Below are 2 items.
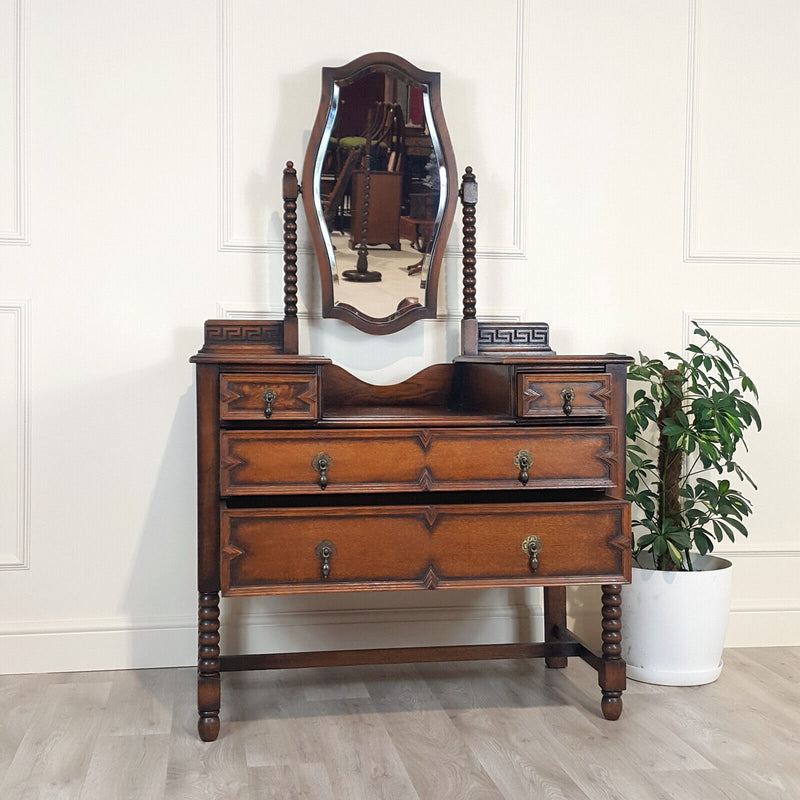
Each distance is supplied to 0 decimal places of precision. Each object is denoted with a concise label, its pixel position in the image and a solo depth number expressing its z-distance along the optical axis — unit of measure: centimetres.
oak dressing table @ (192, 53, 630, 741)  214
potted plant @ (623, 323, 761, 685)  253
